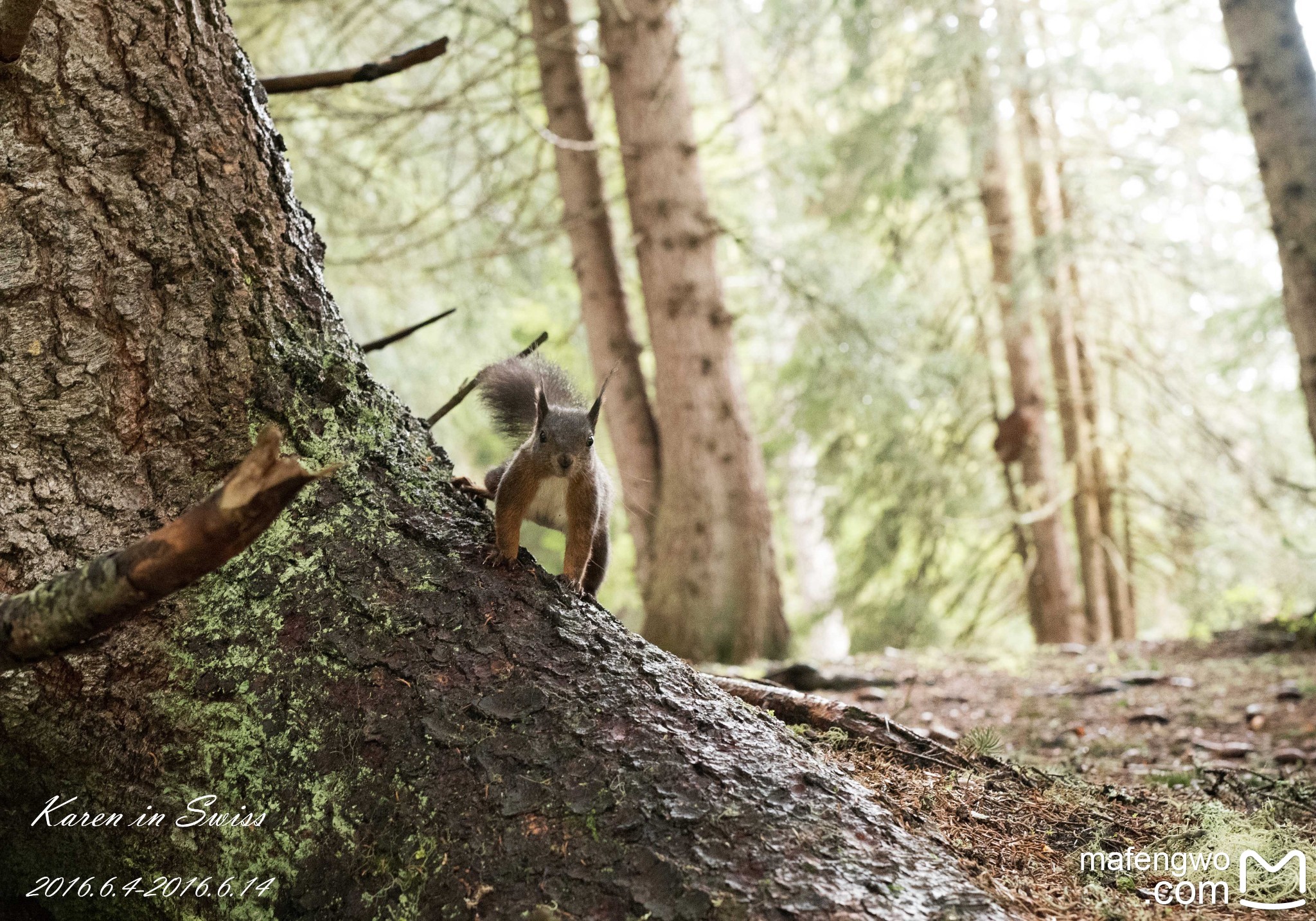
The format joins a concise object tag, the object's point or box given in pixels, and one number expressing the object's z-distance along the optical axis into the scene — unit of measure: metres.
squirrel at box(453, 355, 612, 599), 2.53
